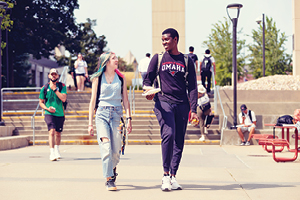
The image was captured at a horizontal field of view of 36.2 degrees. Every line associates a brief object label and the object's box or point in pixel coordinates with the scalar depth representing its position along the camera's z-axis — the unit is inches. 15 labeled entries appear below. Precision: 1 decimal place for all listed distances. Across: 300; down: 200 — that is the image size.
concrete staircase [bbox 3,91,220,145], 572.1
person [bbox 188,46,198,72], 676.8
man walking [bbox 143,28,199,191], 234.1
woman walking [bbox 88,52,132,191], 233.5
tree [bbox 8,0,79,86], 1028.5
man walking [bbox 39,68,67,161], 372.8
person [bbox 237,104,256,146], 551.2
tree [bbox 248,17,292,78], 1397.6
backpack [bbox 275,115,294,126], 384.2
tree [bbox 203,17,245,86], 1472.7
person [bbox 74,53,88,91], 773.9
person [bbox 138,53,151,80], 727.7
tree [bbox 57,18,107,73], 1713.8
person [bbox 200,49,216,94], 698.2
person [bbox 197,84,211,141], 561.3
